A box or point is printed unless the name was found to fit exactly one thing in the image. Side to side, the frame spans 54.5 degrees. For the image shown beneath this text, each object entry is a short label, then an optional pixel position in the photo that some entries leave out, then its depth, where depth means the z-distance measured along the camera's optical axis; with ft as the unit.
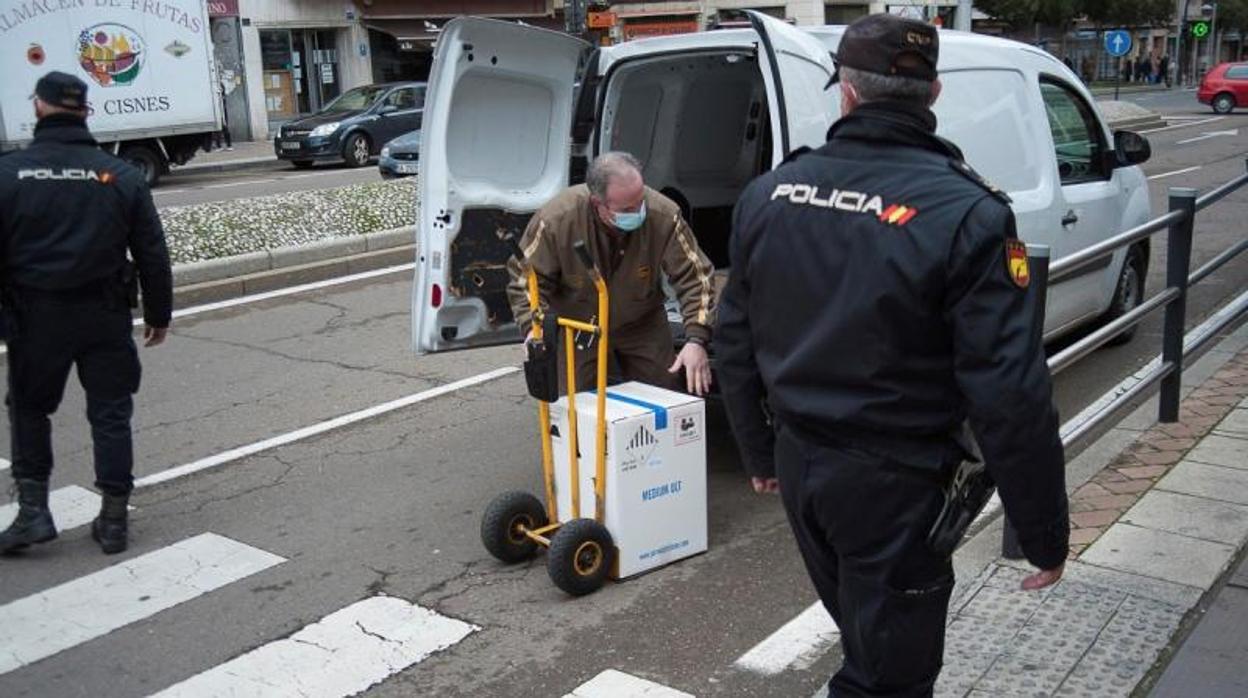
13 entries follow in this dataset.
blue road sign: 111.34
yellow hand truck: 14.98
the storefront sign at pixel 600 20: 107.96
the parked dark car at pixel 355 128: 78.54
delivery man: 15.98
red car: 116.78
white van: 16.98
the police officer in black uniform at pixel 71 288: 16.34
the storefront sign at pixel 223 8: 100.17
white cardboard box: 15.26
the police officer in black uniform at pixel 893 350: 7.84
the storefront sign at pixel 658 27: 136.02
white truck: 61.67
